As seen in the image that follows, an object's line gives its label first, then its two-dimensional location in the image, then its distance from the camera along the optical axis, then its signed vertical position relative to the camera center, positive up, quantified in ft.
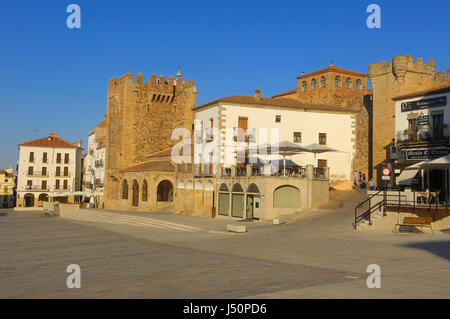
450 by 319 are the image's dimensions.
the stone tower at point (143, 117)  172.35 +25.34
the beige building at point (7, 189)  330.95 -3.62
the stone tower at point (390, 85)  117.39 +26.00
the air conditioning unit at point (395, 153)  101.40 +7.82
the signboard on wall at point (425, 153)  91.76 +7.13
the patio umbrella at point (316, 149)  104.38 +8.54
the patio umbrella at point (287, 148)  99.60 +8.19
